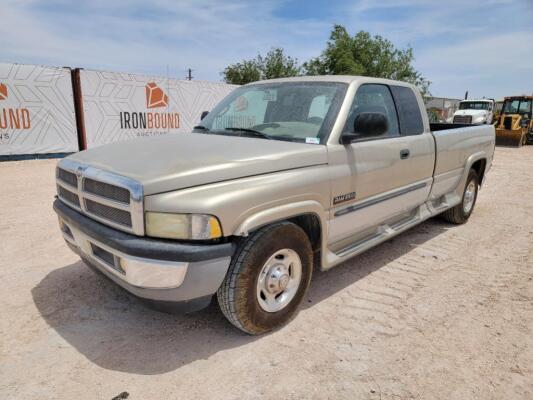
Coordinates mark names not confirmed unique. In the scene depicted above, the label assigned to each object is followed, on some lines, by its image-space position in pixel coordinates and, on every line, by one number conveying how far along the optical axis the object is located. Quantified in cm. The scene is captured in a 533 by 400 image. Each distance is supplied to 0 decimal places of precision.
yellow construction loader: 1911
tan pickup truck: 233
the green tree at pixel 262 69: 3988
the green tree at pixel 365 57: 3391
